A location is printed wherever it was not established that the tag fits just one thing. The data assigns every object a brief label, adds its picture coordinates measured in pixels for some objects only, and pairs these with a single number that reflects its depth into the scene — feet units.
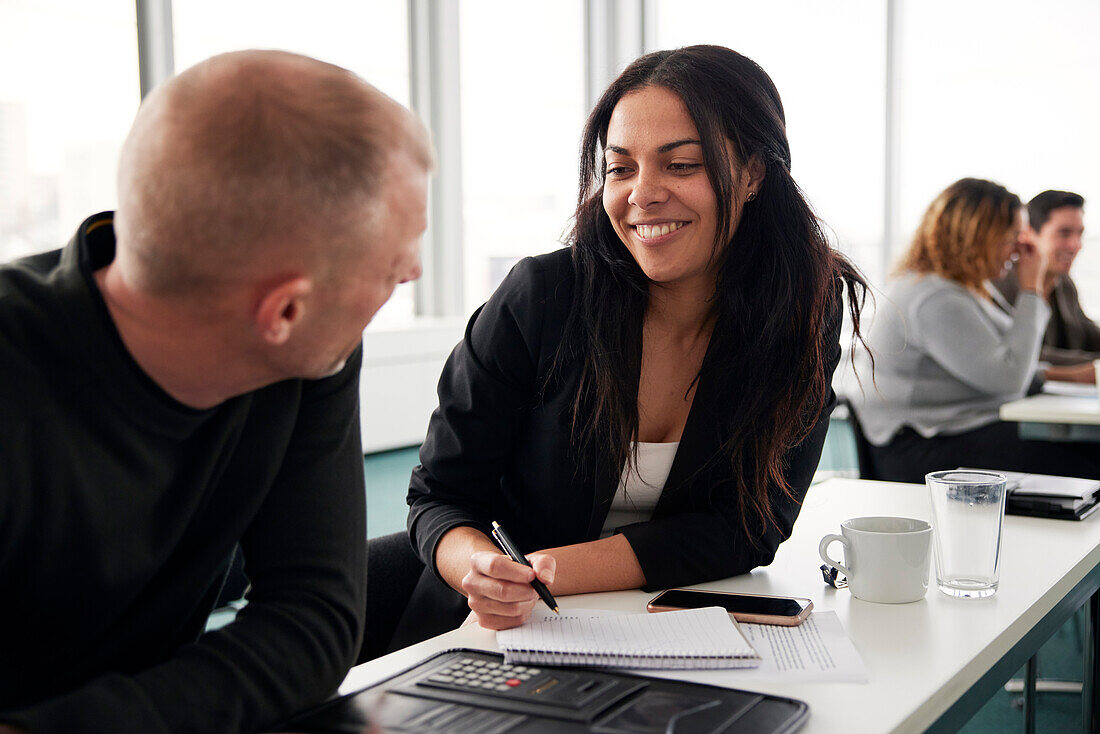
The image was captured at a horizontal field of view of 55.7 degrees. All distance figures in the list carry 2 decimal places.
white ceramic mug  4.08
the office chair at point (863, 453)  11.16
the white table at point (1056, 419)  9.26
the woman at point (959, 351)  10.89
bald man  2.60
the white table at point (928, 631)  3.11
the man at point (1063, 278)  14.32
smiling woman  5.04
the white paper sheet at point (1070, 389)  11.30
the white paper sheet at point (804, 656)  3.23
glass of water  4.20
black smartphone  3.80
